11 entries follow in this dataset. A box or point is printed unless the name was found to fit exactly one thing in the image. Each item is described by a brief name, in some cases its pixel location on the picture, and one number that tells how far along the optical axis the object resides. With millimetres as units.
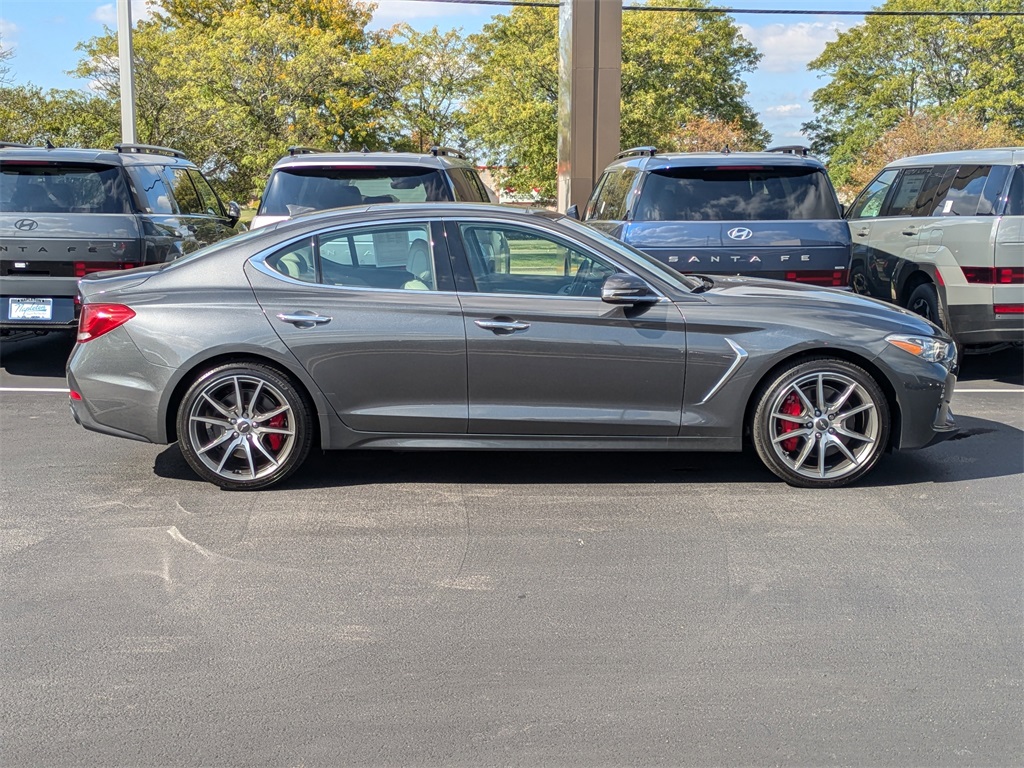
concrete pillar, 19094
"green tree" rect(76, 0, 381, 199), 29812
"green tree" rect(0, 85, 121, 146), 22078
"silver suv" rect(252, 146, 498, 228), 9445
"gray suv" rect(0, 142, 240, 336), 9219
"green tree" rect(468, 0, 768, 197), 42938
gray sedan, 6051
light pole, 17984
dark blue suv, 8805
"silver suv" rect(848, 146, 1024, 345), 9031
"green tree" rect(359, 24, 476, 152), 41406
